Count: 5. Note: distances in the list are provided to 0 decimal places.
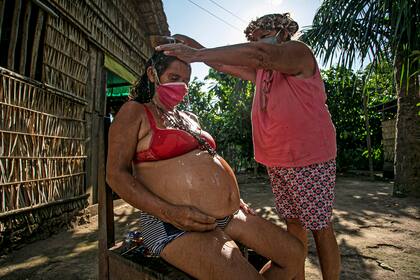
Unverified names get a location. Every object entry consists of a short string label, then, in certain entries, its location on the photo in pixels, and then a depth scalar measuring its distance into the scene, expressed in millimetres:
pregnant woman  1081
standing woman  1510
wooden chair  995
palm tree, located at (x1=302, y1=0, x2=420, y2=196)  5395
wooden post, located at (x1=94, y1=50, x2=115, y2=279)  1192
